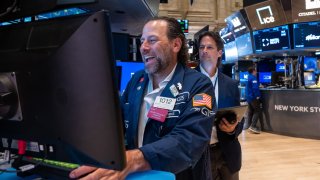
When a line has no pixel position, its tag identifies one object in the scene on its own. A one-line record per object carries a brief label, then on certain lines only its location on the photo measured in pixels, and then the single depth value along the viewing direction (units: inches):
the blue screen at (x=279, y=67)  433.6
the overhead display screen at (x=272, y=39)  295.6
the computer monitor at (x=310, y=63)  322.0
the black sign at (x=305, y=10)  264.5
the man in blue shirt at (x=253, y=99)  297.3
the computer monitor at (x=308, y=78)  300.2
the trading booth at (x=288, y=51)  262.7
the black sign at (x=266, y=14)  291.6
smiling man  37.9
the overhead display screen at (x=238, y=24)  331.0
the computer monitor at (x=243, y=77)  470.8
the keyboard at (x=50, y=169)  37.2
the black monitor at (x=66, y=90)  23.9
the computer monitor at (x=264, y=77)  441.4
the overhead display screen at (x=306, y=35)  276.5
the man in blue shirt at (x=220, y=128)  80.1
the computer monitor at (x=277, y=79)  326.3
